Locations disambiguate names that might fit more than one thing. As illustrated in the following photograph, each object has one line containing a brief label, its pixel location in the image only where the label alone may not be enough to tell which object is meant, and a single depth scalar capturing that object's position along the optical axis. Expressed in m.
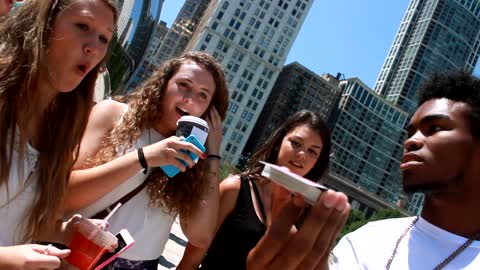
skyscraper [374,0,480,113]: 119.00
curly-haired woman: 2.19
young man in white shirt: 1.83
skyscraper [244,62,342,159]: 94.19
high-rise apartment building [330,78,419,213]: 99.88
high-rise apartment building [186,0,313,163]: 82.19
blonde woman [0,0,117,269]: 1.97
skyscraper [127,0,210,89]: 102.12
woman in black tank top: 2.69
